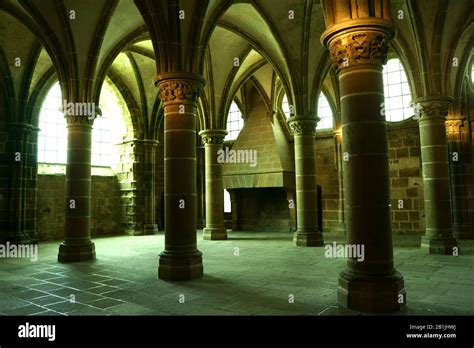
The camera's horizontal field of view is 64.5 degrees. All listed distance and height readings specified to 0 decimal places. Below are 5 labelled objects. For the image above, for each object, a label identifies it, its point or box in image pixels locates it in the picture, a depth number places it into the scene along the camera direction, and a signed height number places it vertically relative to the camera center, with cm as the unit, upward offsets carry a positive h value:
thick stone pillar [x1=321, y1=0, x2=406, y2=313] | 413 +50
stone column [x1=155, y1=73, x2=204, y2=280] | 615 +49
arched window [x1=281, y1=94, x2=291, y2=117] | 1684 +435
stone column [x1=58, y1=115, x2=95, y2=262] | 830 +33
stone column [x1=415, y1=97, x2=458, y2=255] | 850 +53
